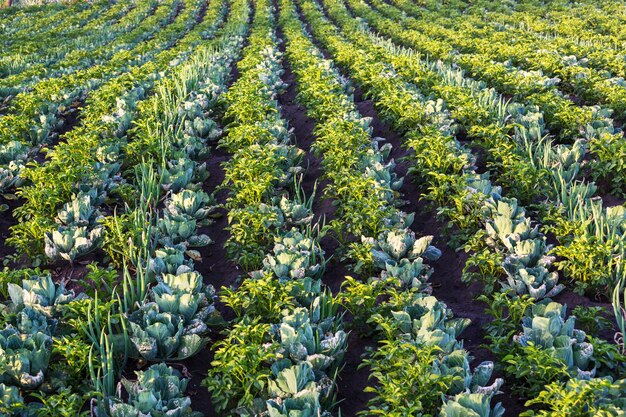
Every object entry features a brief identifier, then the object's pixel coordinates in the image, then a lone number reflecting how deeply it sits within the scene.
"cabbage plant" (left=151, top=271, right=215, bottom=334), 3.79
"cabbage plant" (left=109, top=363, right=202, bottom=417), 2.95
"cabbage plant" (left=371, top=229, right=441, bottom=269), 4.36
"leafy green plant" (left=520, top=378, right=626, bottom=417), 2.59
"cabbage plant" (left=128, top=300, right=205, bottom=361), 3.53
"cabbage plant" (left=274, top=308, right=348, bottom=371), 3.33
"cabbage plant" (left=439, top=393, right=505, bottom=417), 2.75
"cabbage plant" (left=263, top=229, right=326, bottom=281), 4.19
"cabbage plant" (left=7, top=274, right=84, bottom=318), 3.78
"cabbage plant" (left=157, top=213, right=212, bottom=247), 4.95
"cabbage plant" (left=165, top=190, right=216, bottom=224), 5.34
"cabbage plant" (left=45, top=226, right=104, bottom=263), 4.66
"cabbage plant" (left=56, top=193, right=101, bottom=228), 5.07
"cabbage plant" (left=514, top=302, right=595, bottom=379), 3.06
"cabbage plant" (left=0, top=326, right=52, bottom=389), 3.19
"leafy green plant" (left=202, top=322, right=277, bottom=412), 3.08
